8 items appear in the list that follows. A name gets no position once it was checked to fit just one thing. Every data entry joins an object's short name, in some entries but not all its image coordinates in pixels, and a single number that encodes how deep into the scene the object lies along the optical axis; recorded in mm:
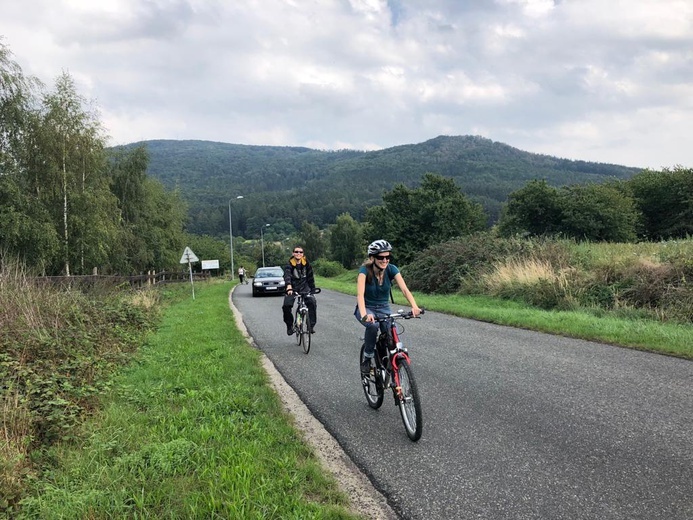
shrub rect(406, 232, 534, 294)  18422
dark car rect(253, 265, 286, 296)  23906
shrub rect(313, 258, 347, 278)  70062
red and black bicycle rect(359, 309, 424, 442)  4203
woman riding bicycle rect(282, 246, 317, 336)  9148
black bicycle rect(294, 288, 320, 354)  8719
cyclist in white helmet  4805
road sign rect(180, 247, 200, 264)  22697
